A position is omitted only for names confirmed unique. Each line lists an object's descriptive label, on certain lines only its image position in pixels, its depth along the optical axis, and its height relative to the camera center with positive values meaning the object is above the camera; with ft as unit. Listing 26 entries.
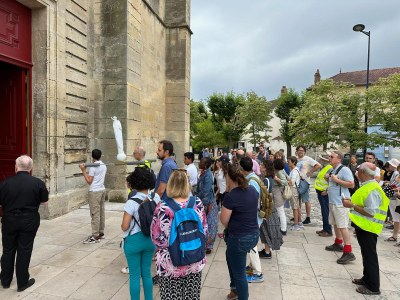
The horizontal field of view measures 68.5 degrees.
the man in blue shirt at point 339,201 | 16.01 -3.52
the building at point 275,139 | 169.75 +0.46
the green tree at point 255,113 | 106.01 +9.62
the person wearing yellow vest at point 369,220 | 12.49 -3.39
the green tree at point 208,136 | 114.21 +1.17
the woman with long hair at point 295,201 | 22.28 -4.65
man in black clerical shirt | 11.98 -3.41
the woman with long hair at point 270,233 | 15.85 -5.09
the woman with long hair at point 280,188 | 19.16 -3.15
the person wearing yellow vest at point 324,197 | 20.20 -3.98
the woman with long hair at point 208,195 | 17.20 -3.31
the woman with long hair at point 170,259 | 8.40 -3.48
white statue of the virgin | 21.22 +0.28
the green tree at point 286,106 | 110.22 +12.93
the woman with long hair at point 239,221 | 10.31 -2.90
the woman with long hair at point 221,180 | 20.17 -2.95
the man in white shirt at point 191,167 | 18.28 -1.82
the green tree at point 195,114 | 136.44 +11.97
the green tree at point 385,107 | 55.06 +6.46
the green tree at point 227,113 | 116.16 +10.66
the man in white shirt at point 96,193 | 18.04 -3.49
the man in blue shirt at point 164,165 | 14.06 -1.28
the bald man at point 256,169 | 22.33 -2.24
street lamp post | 48.67 +18.73
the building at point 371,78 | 104.53 +29.75
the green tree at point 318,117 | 69.05 +5.52
